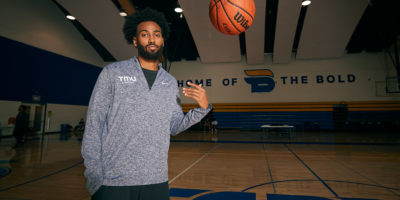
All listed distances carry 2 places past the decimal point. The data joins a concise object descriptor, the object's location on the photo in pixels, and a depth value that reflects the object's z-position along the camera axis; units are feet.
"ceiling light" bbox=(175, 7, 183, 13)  31.83
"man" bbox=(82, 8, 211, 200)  3.18
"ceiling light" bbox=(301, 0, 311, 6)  29.81
